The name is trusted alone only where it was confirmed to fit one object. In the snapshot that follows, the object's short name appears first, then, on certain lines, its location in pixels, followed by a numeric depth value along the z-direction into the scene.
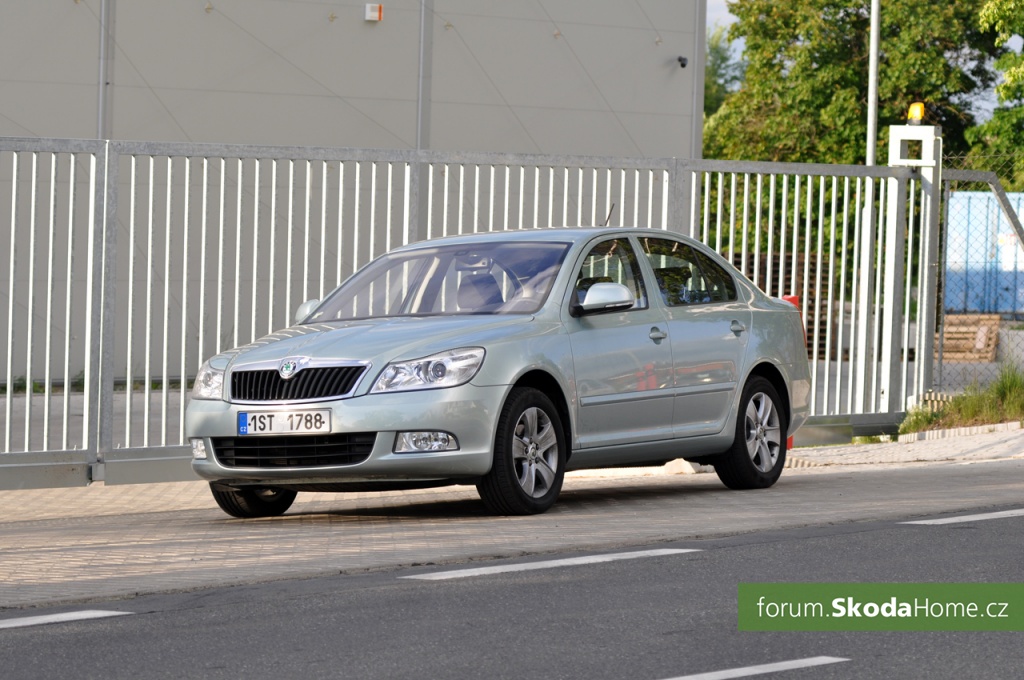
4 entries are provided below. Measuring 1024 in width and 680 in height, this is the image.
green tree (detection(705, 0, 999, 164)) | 49.00
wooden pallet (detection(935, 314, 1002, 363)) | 26.76
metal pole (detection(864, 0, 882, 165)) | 37.97
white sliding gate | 11.84
